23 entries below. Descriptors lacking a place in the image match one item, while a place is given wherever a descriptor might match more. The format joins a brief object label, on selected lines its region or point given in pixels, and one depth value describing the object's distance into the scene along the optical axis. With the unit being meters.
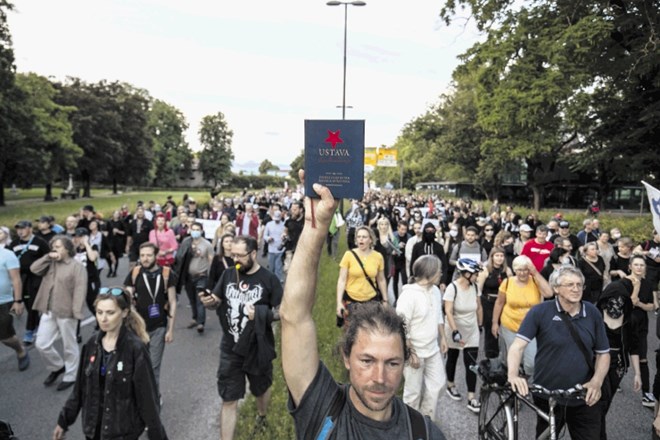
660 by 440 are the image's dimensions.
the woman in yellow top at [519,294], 5.18
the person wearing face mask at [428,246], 8.34
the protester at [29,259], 7.28
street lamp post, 23.75
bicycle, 3.59
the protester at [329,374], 1.71
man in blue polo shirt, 3.61
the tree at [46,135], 38.31
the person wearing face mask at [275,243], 10.85
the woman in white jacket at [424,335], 4.51
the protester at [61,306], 5.73
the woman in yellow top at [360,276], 6.00
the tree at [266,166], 150.79
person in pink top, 9.18
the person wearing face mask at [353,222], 11.55
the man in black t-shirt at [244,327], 4.41
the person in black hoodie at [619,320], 4.96
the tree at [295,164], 127.81
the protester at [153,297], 5.14
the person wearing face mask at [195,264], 8.04
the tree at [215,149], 94.94
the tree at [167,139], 82.19
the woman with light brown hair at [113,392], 3.18
